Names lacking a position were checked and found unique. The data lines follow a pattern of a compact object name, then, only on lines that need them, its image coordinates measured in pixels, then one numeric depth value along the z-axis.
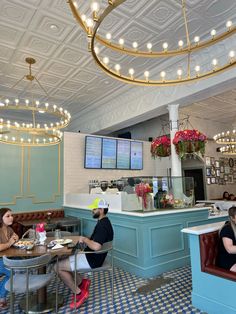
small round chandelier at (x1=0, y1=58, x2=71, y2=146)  4.45
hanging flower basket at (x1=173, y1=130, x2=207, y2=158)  4.06
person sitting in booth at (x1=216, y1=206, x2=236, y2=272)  2.67
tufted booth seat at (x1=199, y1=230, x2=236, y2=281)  2.75
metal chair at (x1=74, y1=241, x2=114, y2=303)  2.86
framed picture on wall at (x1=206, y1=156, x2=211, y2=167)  9.40
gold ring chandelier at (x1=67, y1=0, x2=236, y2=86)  1.63
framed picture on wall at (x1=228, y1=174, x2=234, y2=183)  10.29
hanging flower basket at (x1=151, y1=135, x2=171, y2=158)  4.52
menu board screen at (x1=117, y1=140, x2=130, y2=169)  7.51
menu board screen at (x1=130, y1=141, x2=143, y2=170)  7.81
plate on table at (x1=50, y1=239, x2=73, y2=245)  3.02
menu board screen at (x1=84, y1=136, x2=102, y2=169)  6.86
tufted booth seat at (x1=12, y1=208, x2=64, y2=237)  5.50
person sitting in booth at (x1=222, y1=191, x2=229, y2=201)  9.06
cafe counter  3.87
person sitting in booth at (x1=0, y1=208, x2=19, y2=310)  2.92
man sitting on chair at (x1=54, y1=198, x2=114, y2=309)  2.94
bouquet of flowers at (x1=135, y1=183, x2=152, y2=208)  4.04
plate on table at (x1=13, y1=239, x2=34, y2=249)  2.95
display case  4.07
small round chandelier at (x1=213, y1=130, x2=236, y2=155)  7.42
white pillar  5.41
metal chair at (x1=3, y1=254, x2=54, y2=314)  2.29
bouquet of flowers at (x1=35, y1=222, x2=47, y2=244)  3.20
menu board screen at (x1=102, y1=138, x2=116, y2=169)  7.21
